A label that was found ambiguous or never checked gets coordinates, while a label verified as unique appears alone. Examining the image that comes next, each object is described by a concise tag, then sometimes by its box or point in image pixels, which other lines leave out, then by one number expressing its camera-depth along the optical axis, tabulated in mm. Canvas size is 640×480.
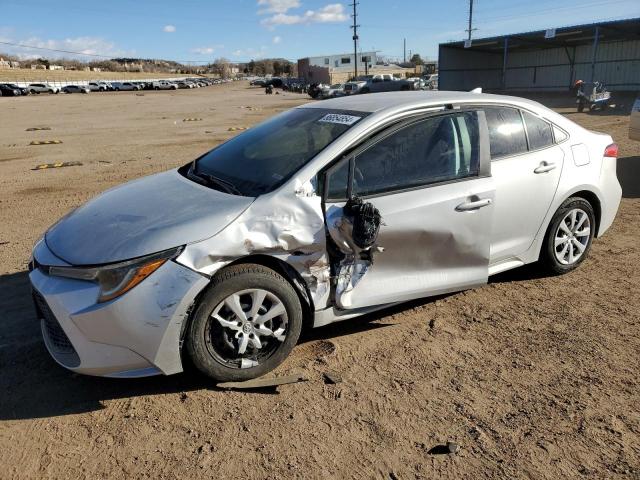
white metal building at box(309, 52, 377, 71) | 96562
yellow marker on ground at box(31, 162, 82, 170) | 11016
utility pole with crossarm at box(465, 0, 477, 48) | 71000
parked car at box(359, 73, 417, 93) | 44375
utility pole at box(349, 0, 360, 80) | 77556
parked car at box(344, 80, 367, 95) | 45084
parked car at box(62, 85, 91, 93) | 67625
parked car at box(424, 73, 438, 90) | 46056
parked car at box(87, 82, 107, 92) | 72375
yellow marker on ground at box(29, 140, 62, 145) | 15414
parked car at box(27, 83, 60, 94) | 63219
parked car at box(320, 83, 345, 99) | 46156
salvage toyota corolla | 2850
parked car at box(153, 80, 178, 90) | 81875
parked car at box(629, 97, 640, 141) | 8570
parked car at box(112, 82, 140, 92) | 76875
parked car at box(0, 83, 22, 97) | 57438
